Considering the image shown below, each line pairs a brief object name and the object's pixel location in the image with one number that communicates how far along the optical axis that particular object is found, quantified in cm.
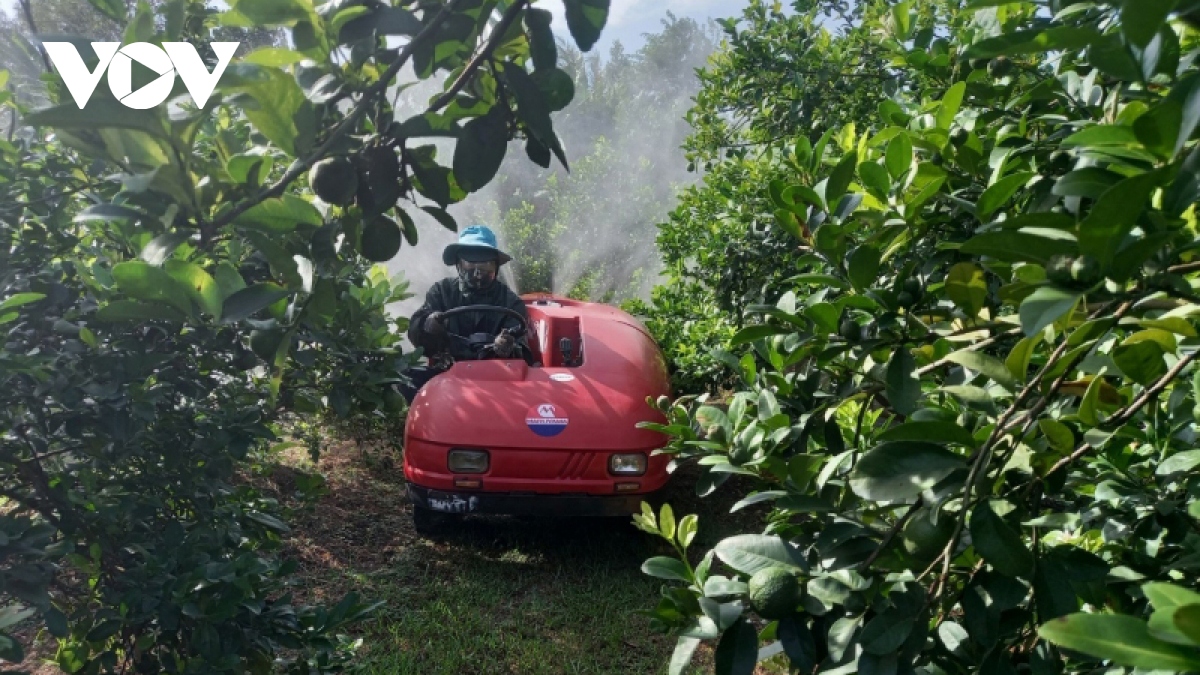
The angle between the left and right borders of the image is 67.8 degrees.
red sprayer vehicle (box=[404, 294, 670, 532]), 376
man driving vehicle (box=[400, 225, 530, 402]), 448
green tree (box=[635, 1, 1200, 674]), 63
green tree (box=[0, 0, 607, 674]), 83
